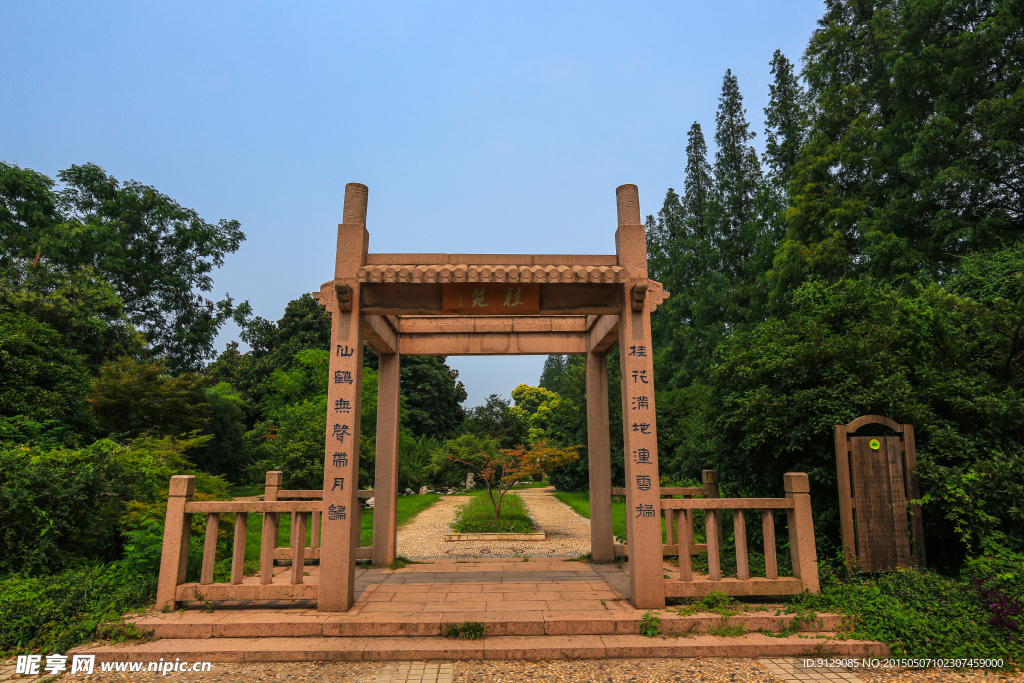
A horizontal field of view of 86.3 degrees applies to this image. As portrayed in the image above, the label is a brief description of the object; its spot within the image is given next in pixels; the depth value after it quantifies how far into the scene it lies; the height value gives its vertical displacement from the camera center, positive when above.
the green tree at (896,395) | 5.42 +0.51
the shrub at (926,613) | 4.17 -1.43
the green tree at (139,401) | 13.91 +0.97
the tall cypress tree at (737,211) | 20.20 +9.37
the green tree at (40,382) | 9.29 +1.02
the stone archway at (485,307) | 5.20 +1.34
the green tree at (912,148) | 11.84 +7.03
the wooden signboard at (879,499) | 5.38 -0.59
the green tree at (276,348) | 24.80 +4.36
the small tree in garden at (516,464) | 12.33 -0.57
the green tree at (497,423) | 22.34 +0.70
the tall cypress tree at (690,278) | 21.28 +6.90
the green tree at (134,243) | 17.69 +7.12
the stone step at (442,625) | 4.69 -1.58
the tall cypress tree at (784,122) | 19.61 +11.61
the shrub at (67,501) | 5.50 -0.69
